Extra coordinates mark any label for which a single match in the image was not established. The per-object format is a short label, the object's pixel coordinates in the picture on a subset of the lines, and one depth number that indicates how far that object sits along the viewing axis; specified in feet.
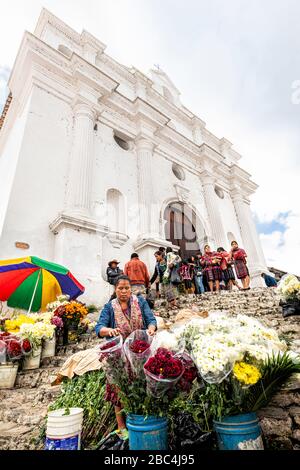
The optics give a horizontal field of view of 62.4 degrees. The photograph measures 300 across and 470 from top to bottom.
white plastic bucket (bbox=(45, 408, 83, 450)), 6.08
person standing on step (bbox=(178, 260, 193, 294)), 28.14
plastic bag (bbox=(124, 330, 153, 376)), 6.07
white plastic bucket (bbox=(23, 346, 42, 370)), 14.08
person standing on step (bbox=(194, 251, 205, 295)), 28.89
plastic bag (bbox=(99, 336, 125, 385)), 6.33
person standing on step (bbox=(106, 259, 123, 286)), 23.59
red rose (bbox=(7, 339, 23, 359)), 13.30
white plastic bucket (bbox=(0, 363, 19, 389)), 12.50
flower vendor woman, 8.82
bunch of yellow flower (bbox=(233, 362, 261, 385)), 5.31
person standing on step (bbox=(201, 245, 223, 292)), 27.29
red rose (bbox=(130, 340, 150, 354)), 6.20
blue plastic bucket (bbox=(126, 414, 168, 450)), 5.49
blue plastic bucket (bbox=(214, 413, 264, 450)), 5.26
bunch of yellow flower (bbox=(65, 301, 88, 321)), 17.02
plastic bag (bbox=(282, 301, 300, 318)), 14.44
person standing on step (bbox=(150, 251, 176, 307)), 22.81
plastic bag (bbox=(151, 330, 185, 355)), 6.31
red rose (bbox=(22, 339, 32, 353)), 13.71
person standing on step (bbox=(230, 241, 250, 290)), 25.89
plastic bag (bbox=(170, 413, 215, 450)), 5.72
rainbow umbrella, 16.98
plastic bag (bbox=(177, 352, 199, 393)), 5.81
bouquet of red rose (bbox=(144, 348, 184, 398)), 5.45
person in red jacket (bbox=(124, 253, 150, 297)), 22.15
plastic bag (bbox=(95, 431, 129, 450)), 6.17
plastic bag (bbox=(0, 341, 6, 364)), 12.97
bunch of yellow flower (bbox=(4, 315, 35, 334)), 14.99
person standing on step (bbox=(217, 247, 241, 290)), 28.25
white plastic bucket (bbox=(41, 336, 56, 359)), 15.43
